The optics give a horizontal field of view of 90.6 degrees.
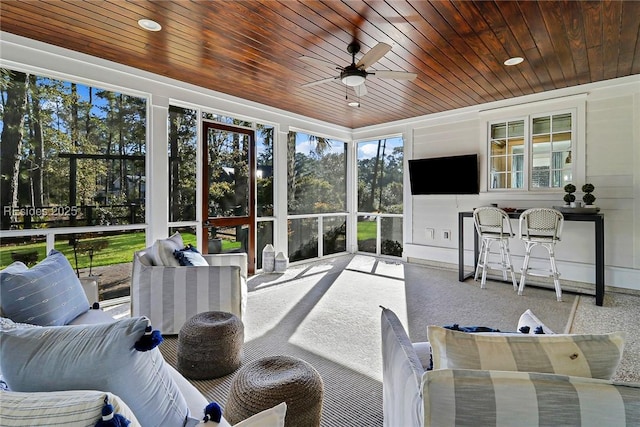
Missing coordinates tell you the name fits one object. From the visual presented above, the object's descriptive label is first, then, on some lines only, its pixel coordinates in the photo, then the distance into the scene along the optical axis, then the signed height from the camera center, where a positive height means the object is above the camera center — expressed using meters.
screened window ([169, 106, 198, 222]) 4.15 +0.63
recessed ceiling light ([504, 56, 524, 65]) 3.48 +1.65
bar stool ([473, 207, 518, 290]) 4.32 -0.33
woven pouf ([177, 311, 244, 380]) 2.15 -0.96
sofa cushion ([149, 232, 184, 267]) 2.89 -0.41
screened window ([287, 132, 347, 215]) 5.87 +0.69
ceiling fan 2.74 +1.30
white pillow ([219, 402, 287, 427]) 0.77 -0.52
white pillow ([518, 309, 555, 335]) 1.25 -0.49
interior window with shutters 4.55 +0.85
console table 3.67 -0.42
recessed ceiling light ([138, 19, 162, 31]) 2.74 +1.63
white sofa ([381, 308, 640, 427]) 0.70 -0.44
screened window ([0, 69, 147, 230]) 3.09 +0.60
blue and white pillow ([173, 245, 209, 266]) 2.92 -0.46
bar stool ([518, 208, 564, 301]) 3.85 -0.31
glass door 4.57 +0.29
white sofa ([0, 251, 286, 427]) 0.64 -0.41
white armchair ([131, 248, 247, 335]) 2.77 -0.71
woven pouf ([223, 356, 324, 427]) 1.43 -0.86
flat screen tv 5.27 +0.58
